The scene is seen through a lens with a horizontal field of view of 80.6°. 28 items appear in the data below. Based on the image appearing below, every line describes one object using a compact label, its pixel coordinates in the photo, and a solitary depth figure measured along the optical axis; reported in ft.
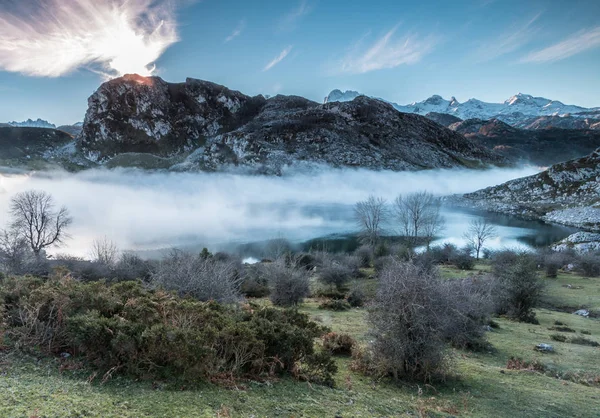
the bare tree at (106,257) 131.56
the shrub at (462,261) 166.50
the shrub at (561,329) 82.68
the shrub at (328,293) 123.78
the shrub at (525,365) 52.25
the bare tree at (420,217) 239.50
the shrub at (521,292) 94.48
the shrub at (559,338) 72.01
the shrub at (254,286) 132.16
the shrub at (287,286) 106.63
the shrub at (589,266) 150.51
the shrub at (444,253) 182.52
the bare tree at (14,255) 106.52
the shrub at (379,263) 159.12
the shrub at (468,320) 54.06
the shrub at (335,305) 100.56
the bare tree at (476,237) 229.86
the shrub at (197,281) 64.80
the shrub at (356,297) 111.24
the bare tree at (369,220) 235.15
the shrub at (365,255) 184.24
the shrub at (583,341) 69.41
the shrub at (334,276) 132.77
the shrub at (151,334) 28.48
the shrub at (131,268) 120.78
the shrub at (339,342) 50.34
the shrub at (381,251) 186.39
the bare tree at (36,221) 170.81
